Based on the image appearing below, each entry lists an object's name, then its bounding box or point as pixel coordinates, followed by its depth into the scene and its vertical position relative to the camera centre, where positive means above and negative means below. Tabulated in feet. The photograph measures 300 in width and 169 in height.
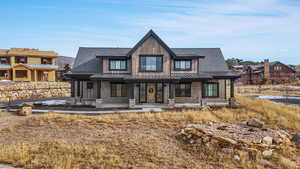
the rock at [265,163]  26.93 -11.17
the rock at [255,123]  40.47 -7.99
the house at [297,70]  260.50 +23.48
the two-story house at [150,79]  61.31 +2.44
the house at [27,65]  126.93 +15.43
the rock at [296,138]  34.32 -9.76
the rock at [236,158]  28.32 -10.88
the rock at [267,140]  32.28 -9.38
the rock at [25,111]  48.01 -6.20
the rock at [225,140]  31.71 -9.15
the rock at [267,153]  29.69 -10.65
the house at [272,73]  214.48 +15.04
